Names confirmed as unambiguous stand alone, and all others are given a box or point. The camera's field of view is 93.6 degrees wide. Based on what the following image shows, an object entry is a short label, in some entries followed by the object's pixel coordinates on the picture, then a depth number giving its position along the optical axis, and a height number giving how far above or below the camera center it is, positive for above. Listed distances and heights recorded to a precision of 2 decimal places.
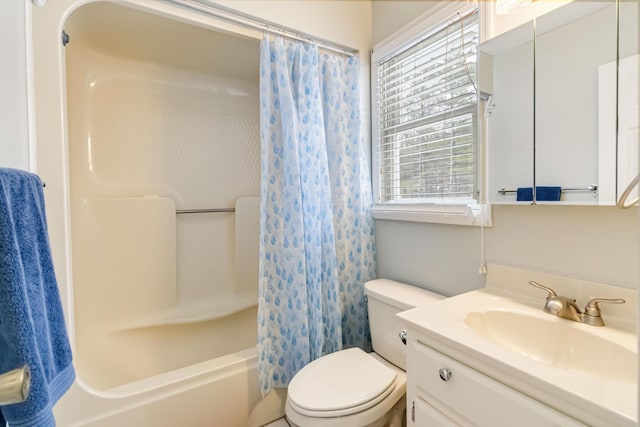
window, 1.35 +0.42
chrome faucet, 0.90 -0.33
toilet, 1.10 -0.73
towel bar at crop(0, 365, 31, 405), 0.46 -0.28
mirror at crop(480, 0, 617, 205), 0.94 +0.34
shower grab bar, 2.06 -0.02
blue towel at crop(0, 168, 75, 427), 0.59 -0.21
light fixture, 1.11 +0.75
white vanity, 0.62 -0.41
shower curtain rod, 1.35 +0.91
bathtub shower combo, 1.14 +0.03
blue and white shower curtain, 1.48 +0.02
